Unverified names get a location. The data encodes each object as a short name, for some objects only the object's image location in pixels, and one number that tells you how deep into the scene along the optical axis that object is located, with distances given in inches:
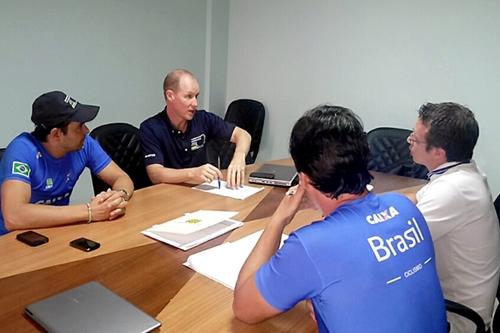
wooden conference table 44.2
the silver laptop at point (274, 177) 91.2
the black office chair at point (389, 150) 118.2
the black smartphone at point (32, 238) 58.6
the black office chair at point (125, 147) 101.3
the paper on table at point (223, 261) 52.4
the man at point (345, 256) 37.3
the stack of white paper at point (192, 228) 61.7
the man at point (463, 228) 62.6
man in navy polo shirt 90.4
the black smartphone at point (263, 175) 92.5
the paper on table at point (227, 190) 84.2
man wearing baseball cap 64.2
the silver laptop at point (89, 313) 40.7
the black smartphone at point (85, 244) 57.6
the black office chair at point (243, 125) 151.8
